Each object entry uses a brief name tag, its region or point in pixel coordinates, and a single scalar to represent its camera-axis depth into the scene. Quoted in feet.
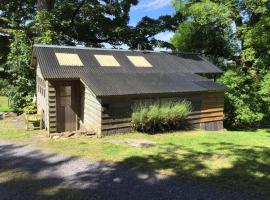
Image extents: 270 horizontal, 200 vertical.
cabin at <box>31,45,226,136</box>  30.55
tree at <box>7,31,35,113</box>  45.47
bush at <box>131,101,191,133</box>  31.16
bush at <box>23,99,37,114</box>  42.91
